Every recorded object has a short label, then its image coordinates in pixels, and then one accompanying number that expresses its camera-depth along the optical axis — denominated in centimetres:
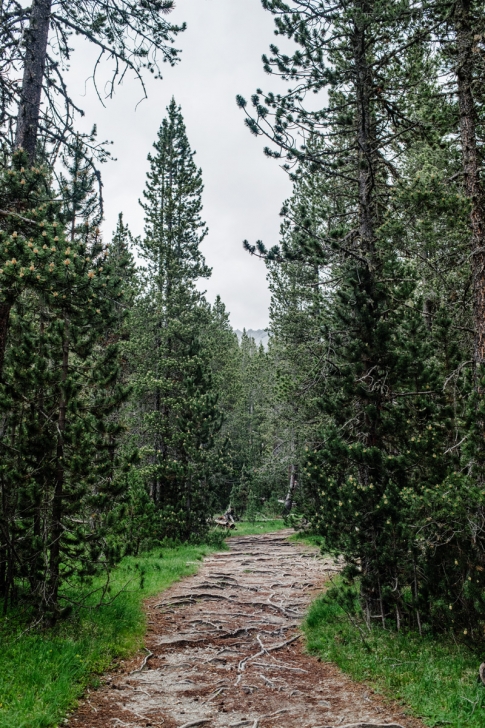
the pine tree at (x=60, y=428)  636
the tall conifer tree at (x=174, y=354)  1772
